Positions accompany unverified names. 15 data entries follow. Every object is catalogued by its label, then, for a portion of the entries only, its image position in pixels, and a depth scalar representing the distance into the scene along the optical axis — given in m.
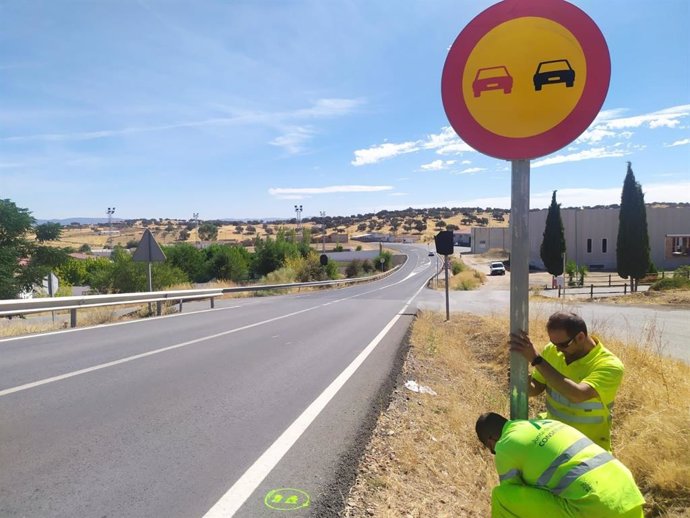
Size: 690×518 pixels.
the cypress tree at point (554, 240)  52.88
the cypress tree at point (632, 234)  39.34
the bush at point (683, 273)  32.04
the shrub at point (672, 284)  28.45
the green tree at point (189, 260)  59.75
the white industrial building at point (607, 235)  57.03
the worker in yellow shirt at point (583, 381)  2.74
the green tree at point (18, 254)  33.53
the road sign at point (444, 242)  15.81
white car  63.44
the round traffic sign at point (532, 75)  1.93
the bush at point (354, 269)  81.38
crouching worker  1.91
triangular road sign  16.33
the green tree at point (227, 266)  61.97
